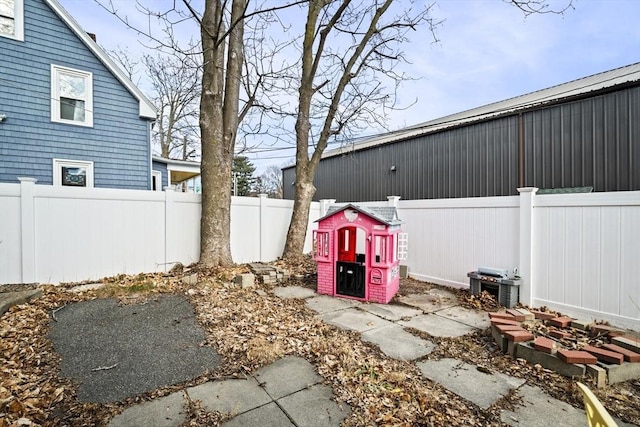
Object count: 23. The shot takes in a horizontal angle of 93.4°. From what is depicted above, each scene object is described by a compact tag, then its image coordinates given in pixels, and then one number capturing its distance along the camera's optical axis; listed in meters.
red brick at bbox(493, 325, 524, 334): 3.48
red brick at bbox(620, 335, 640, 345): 3.23
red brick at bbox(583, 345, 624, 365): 2.86
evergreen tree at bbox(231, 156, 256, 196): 28.16
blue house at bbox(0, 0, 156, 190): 7.05
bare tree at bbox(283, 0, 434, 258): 7.65
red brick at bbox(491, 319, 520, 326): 3.71
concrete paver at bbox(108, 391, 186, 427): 2.18
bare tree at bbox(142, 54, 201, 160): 16.83
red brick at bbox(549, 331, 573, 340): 3.59
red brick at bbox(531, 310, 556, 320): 4.23
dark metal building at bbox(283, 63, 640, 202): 6.04
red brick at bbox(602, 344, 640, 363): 2.87
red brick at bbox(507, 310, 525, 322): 3.93
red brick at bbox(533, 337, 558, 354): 3.07
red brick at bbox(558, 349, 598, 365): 2.84
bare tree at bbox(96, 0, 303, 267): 6.21
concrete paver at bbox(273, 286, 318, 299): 5.61
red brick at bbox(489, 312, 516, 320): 3.93
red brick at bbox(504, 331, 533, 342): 3.30
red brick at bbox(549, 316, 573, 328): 3.98
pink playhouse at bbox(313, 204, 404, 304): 5.26
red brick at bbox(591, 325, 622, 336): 3.60
